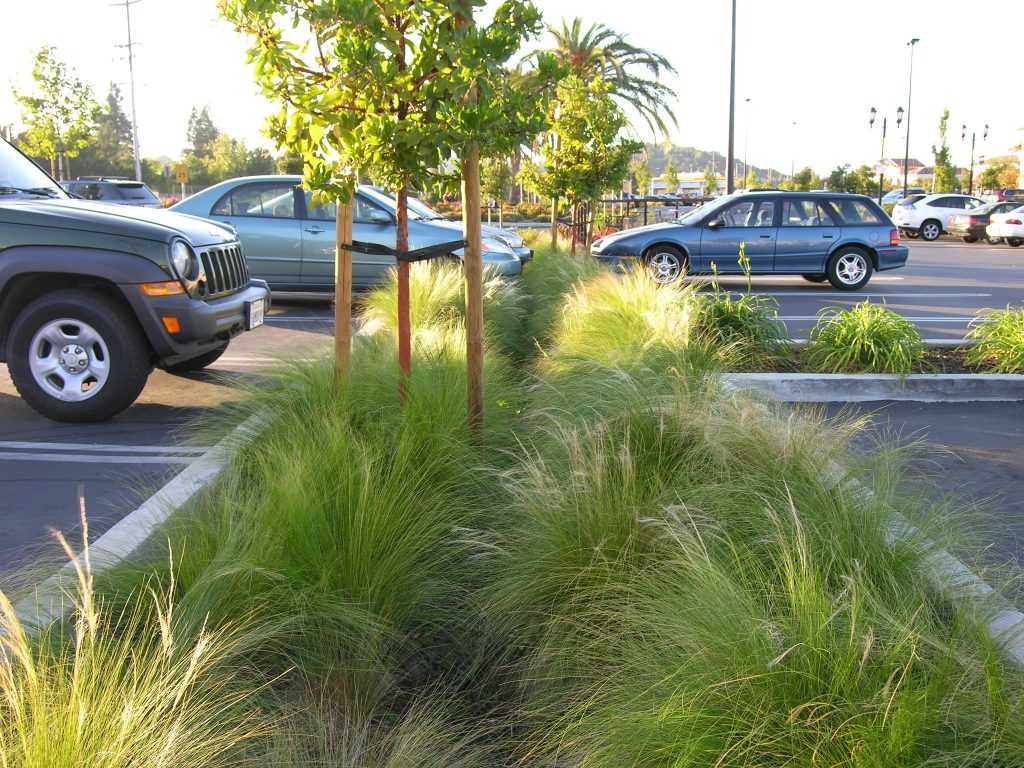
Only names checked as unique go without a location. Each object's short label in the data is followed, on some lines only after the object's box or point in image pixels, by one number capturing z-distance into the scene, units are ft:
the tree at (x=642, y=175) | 200.23
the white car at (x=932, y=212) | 117.29
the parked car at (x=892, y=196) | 157.42
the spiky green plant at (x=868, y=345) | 24.21
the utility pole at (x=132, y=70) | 151.12
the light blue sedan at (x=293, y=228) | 39.75
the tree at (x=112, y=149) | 258.37
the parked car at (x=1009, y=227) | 99.86
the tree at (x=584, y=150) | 48.93
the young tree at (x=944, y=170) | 187.32
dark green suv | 20.07
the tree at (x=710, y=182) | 223.63
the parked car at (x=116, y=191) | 84.99
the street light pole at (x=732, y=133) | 78.28
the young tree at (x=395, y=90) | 14.26
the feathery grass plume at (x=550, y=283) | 31.04
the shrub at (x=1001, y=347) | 24.72
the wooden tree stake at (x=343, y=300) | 16.73
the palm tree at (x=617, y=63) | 105.50
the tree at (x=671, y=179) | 240.28
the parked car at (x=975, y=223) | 108.47
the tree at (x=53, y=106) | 115.65
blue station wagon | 52.65
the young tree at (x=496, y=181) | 90.68
